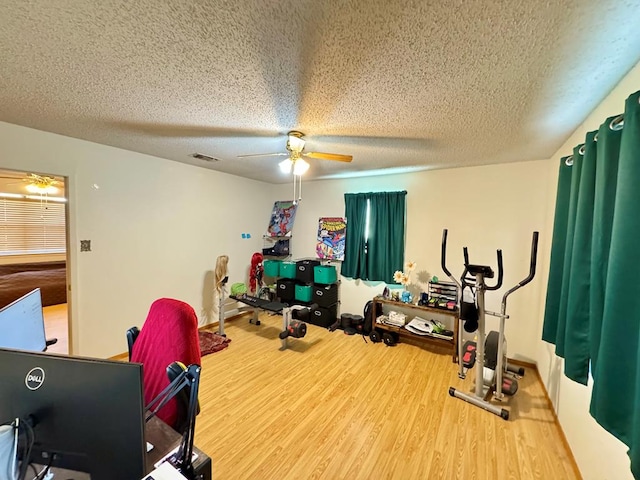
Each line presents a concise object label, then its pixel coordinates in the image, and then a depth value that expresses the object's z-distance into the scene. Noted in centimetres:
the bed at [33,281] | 421
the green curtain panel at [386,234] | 386
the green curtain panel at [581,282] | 142
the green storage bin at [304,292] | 428
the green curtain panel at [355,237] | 413
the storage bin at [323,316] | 420
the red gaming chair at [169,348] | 127
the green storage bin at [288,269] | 451
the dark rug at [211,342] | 329
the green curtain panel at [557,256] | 191
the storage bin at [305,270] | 434
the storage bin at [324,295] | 421
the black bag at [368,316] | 390
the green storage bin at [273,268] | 470
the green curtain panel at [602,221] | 122
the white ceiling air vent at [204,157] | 317
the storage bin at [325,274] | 422
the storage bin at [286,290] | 445
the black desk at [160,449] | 83
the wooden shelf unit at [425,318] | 325
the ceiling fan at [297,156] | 229
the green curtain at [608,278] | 100
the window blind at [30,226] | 536
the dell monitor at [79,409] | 65
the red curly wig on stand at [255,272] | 470
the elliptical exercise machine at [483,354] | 226
